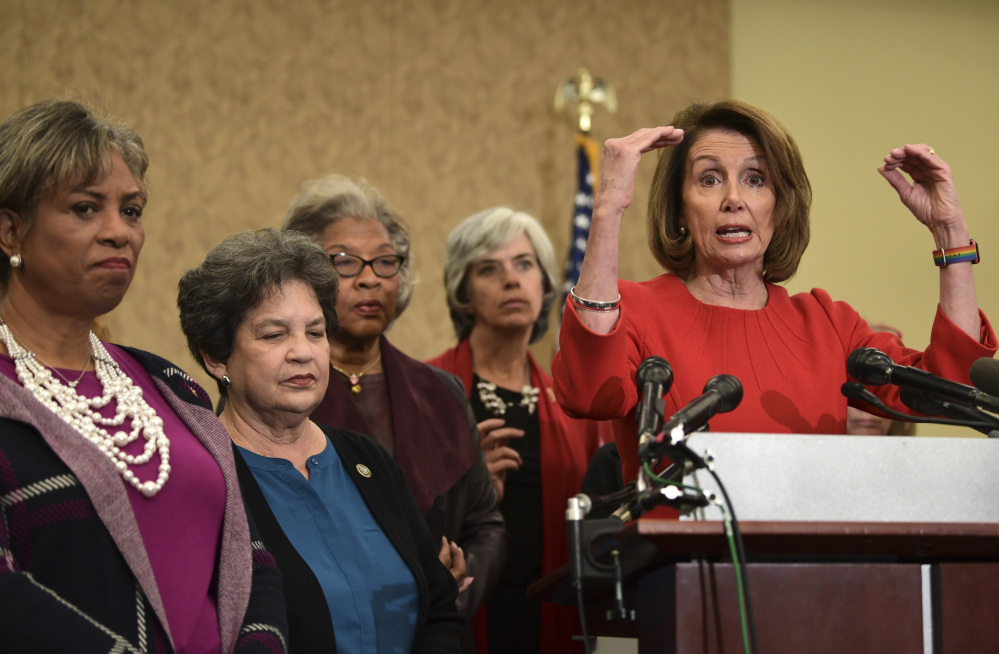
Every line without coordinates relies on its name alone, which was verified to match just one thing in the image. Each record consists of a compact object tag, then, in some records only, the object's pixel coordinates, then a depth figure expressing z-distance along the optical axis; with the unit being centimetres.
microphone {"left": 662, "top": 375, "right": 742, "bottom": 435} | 333
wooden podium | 329
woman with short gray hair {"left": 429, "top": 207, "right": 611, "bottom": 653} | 431
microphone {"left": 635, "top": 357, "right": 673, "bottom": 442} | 336
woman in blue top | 368
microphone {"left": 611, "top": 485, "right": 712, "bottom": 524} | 331
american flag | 648
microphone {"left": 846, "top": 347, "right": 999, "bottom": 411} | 344
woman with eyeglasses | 410
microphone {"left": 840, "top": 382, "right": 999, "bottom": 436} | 344
